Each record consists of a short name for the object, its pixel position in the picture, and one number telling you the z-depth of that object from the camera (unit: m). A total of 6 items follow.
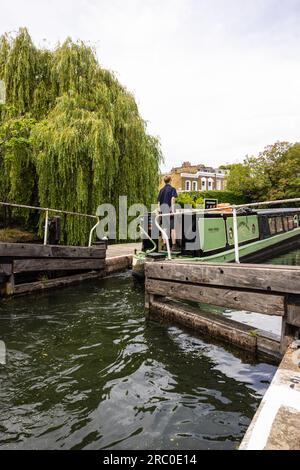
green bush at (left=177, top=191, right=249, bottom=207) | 37.30
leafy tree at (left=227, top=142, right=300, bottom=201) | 34.69
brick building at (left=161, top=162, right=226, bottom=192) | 51.62
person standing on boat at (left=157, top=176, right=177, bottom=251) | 7.75
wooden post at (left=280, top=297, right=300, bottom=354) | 3.77
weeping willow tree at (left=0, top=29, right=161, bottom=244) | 11.31
